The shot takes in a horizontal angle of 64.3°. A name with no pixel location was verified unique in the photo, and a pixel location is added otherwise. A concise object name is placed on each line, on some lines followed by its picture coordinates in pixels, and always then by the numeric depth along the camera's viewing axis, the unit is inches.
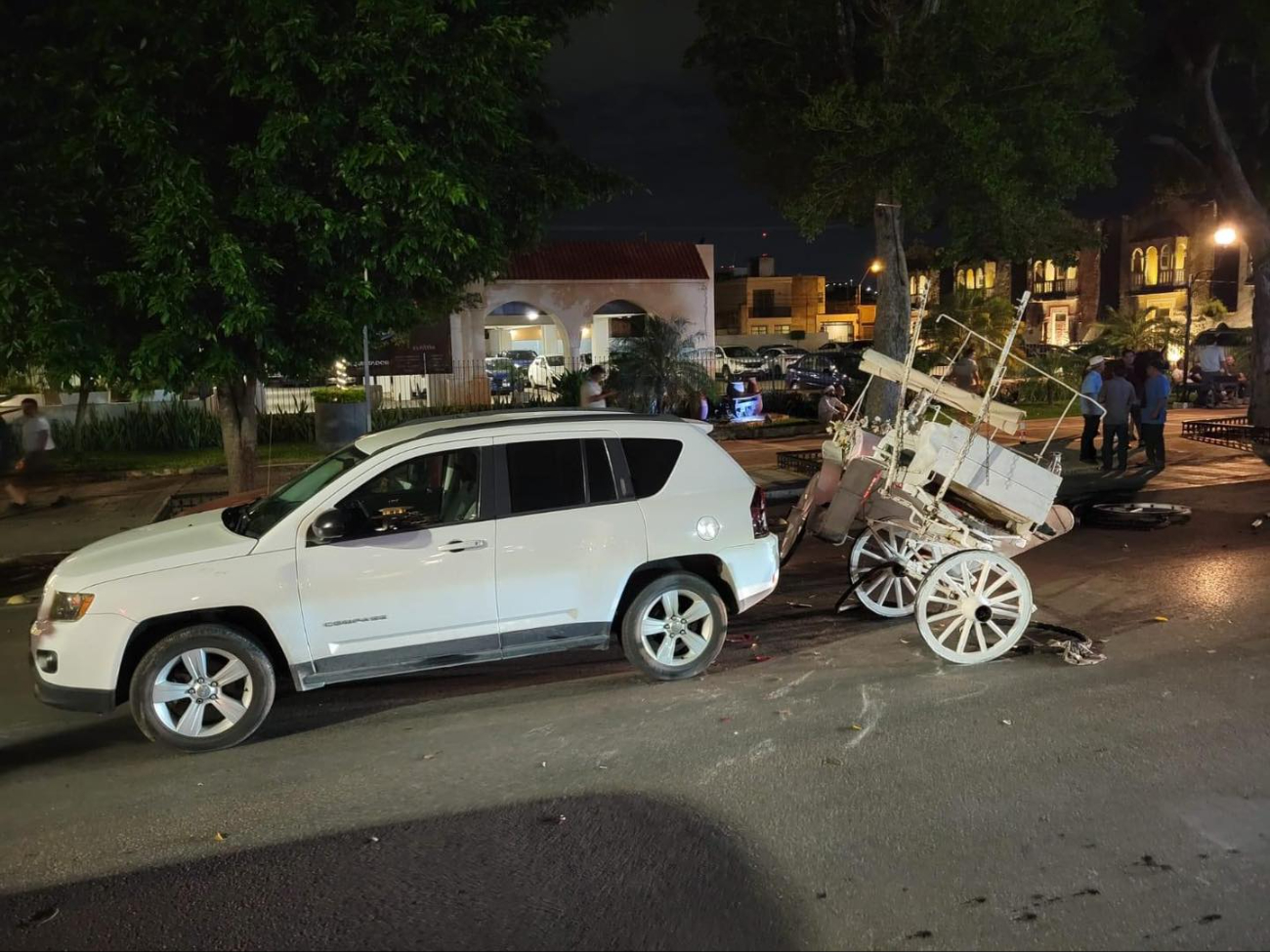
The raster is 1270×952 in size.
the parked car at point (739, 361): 1060.3
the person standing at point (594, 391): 565.0
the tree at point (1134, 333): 1217.4
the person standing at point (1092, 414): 617.0
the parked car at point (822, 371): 995.9
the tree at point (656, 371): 786.8
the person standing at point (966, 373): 701.9
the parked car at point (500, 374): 991.3
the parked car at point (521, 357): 1598.2
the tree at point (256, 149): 315.6
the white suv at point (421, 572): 211.5
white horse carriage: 262.2
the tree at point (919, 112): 569.9
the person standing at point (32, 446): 499.5
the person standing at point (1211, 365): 960.9
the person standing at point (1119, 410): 572.4
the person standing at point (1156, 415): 574.9
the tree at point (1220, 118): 733.9
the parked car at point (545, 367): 1279.0
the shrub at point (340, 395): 784.6
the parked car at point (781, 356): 1036.5
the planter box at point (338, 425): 713.6
